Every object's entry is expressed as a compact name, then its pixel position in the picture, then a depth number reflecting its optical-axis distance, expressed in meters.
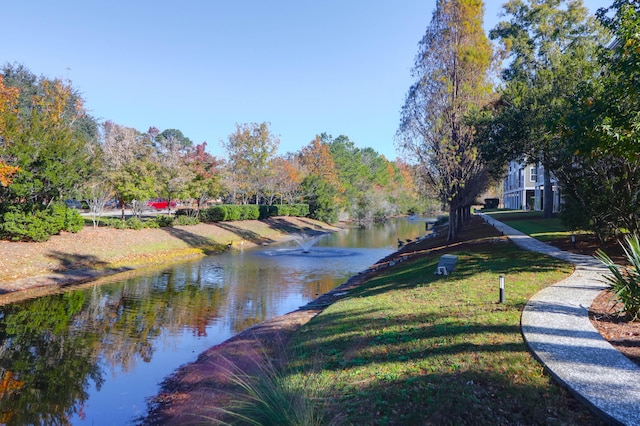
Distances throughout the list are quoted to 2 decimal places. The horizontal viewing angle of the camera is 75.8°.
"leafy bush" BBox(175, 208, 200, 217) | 37.81
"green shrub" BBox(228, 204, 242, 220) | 40.03
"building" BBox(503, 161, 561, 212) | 52.03
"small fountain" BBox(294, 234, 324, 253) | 32.62
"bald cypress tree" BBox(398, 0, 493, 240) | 21.50
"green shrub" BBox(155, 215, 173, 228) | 31.75
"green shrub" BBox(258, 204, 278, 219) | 46.69
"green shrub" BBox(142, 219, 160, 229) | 29.81
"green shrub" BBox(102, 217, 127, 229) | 27.80
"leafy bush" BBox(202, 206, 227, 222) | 38.02
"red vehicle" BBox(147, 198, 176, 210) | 56.81
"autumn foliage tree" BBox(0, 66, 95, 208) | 19.81
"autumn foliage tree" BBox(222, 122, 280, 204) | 46.00
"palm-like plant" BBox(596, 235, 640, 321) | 7.79
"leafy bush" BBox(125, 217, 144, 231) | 28.27
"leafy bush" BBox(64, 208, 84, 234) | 23.47
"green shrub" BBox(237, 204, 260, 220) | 42.62
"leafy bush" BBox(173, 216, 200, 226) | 33.05
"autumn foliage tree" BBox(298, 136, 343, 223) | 56.28
